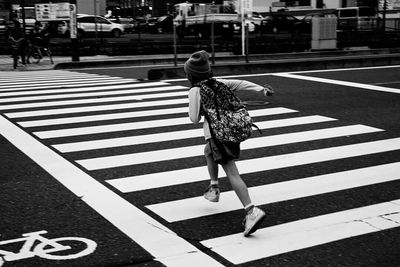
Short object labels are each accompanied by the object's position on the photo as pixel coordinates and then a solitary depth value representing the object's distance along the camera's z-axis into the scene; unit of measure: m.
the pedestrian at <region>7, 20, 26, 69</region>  20.80
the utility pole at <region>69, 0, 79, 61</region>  21.81
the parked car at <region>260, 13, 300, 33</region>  44.16
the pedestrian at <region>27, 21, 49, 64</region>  23.66
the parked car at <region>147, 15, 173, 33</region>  52.11
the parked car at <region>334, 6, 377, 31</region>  39.75
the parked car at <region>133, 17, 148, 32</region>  55.29
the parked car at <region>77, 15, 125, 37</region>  41.17
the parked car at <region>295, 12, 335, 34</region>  41.34
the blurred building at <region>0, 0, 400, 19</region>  59.69
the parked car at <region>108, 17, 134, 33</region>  56.59
